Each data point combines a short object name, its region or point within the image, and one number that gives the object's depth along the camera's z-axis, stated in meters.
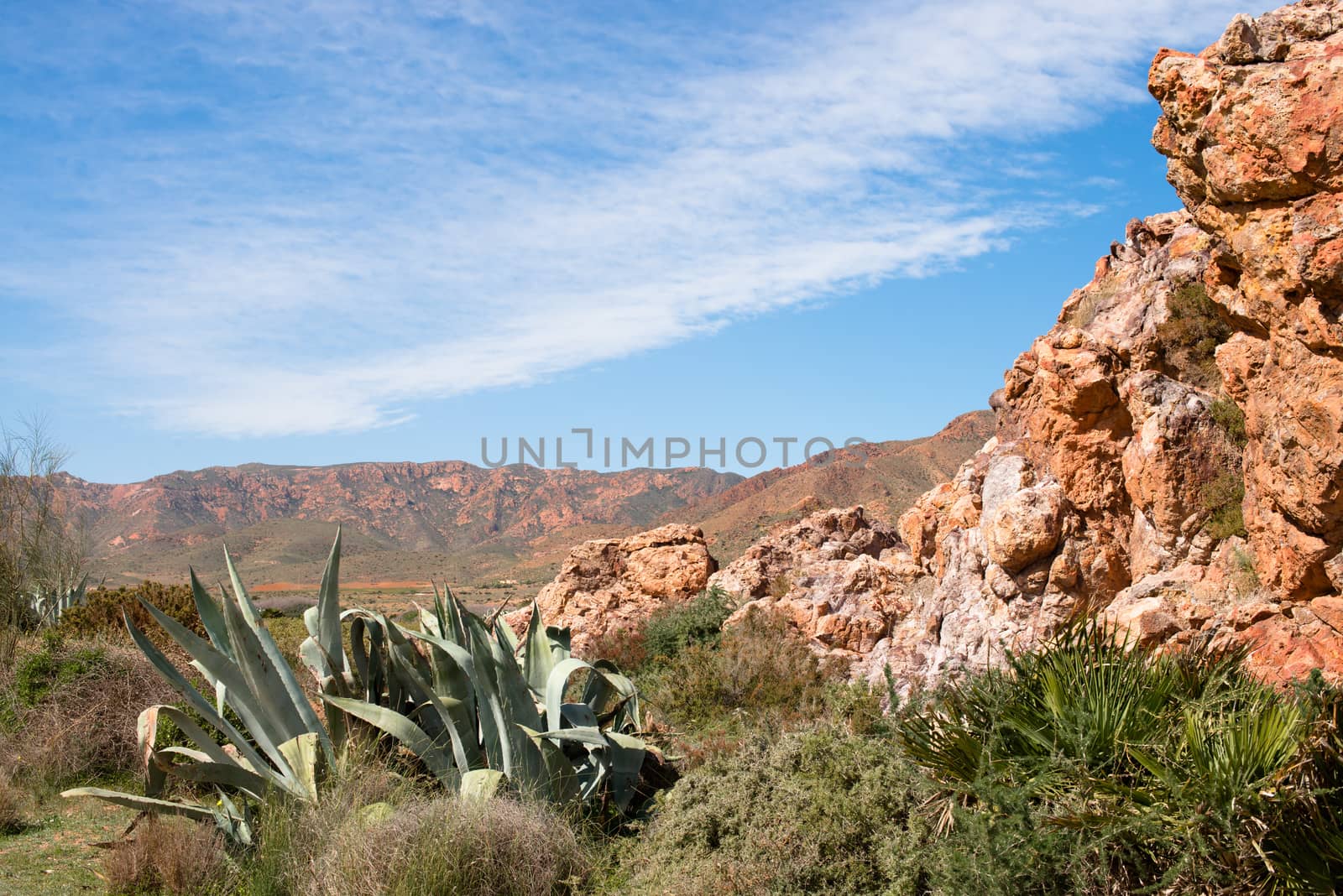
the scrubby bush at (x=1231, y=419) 8.16
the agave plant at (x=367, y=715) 6.20
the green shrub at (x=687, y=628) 13.03
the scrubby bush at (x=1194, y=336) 8.69
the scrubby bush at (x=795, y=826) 5.59
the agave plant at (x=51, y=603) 16.08
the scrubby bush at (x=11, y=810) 7.52
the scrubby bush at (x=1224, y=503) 7.92
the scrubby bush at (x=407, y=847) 5.39
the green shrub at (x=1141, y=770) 4.55
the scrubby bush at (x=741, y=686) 9.87
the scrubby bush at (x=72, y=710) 8.83
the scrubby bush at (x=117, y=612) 12.67
